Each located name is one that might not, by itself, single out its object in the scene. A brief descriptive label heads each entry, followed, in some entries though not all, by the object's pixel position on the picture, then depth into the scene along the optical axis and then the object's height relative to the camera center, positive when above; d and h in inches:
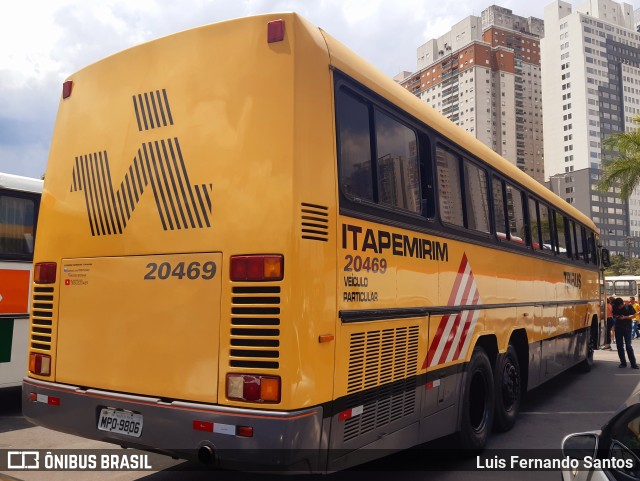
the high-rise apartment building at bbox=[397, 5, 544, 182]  4468.5 +1798.2
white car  96.7 -26.6
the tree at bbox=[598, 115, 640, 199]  936.9 +229.6
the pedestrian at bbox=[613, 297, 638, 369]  500.4 -21.0
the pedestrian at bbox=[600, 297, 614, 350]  558.1 -34.1
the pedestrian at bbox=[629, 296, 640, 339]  948.7 -43.1
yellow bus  136.4 +12.1
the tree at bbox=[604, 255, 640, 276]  3144.7 +196.6
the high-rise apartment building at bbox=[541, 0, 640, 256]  4313.5 +1603.4
